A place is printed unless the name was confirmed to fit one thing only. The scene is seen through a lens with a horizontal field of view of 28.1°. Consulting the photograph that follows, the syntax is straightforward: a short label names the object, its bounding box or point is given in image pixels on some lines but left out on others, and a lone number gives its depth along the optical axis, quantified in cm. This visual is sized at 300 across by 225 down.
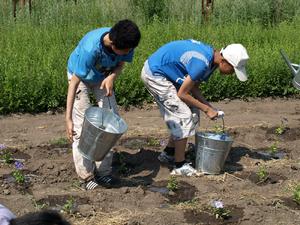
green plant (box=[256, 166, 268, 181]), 514
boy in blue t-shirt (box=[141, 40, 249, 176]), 480
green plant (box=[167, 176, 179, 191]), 480
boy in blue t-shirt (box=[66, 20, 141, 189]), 420
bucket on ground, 506
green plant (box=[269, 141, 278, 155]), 589
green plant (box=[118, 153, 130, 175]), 529
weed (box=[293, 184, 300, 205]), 464
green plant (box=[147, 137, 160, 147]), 600
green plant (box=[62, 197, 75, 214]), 412
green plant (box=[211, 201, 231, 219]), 429
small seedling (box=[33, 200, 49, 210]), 419
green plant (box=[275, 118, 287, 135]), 662
